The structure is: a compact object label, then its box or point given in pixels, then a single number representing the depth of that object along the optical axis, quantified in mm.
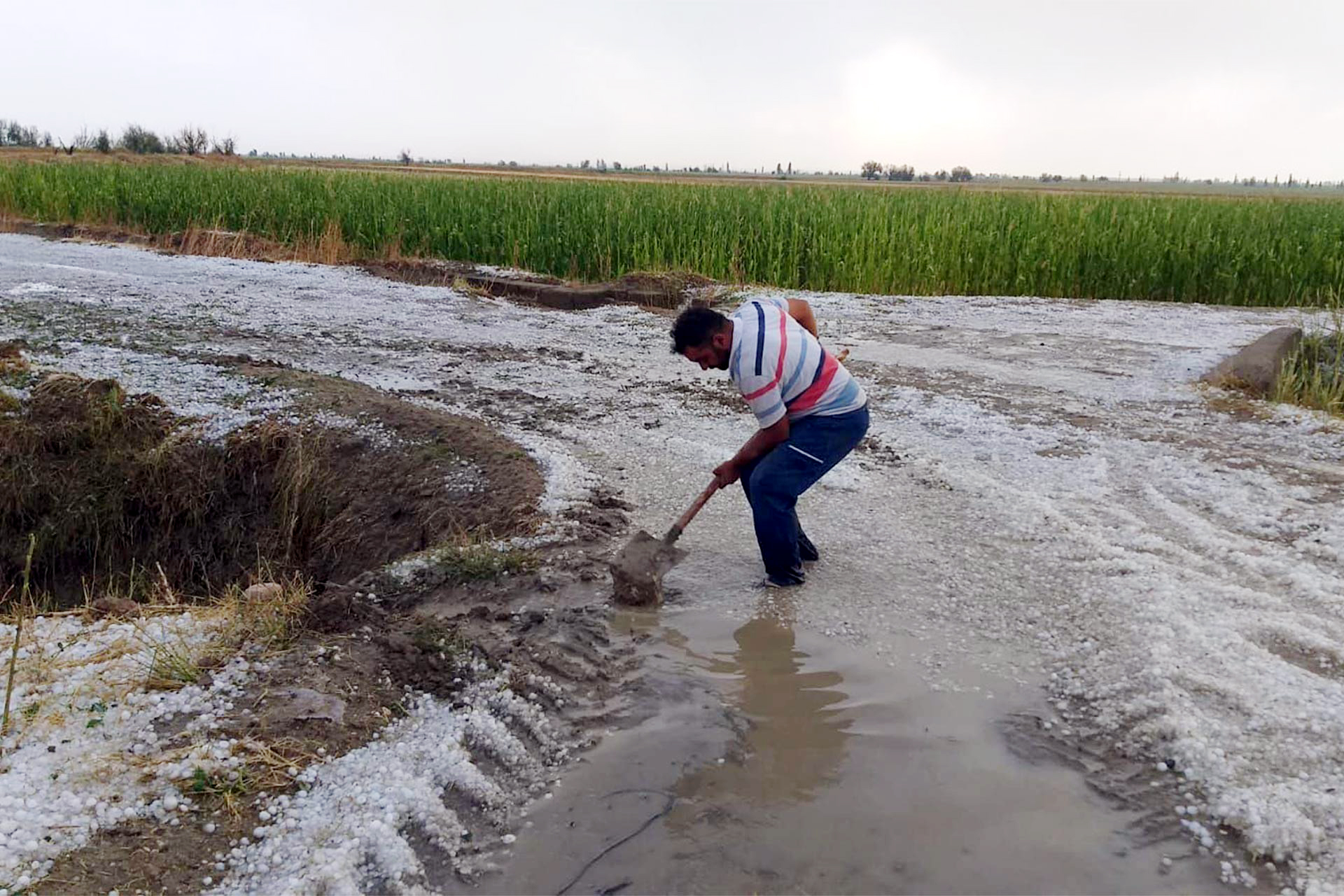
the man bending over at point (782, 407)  3668
